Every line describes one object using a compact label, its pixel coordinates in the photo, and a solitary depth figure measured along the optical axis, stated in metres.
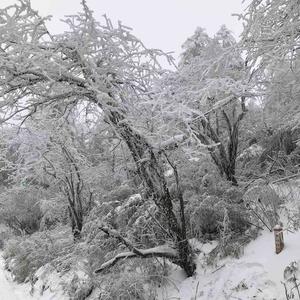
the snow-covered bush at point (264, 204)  6.62
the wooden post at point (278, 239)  5.43
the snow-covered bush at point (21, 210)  17.48
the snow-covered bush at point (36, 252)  10.59
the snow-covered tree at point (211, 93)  5.50
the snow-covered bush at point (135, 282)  6.14
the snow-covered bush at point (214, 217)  6.97
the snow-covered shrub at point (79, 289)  7.29
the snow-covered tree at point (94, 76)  5.43
